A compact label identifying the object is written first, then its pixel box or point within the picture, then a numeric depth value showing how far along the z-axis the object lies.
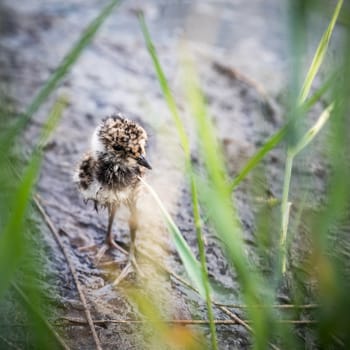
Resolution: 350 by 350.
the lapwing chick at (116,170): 2.58
